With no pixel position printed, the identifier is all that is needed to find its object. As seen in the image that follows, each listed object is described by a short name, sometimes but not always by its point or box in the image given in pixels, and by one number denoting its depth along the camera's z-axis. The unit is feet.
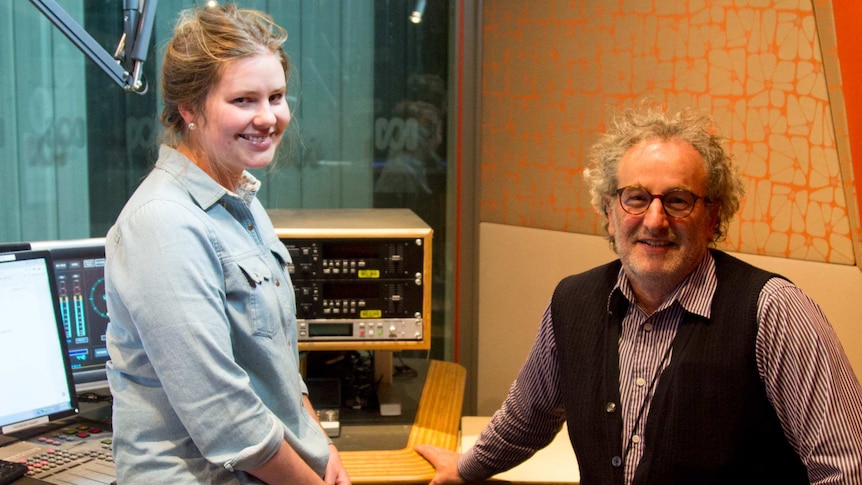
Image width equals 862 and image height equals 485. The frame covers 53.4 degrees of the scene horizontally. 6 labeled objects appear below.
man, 4.35
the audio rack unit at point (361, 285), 6.84
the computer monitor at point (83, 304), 6.25
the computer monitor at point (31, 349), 5.41
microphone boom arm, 5.99
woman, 4.01
